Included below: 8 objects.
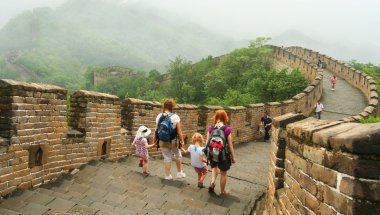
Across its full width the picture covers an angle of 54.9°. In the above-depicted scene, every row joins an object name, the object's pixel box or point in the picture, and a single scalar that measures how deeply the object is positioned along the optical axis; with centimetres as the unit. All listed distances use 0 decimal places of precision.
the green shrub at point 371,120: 810
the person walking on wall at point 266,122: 1305
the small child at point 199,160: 564
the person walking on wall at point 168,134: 576
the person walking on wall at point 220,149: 518
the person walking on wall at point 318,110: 1571
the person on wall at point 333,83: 2277
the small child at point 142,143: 610
